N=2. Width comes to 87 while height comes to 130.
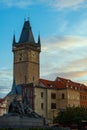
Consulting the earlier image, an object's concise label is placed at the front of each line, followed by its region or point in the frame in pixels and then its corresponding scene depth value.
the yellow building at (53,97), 71.23
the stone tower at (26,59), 75.70
